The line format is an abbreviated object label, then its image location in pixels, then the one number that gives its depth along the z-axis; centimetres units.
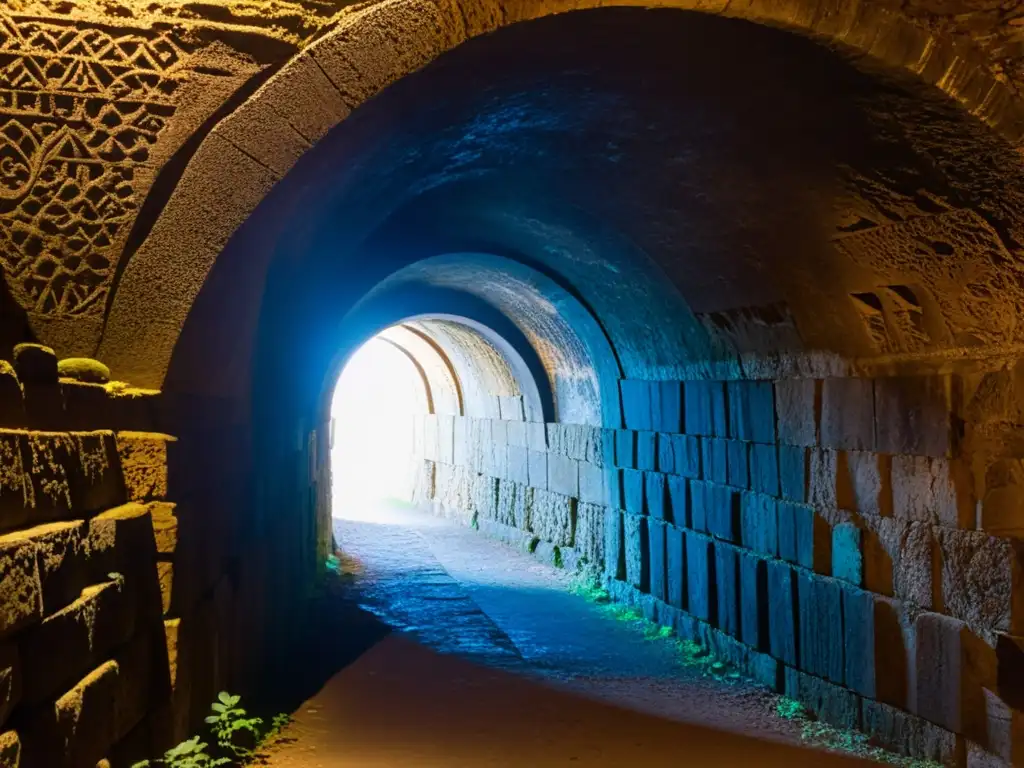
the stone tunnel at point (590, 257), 329
